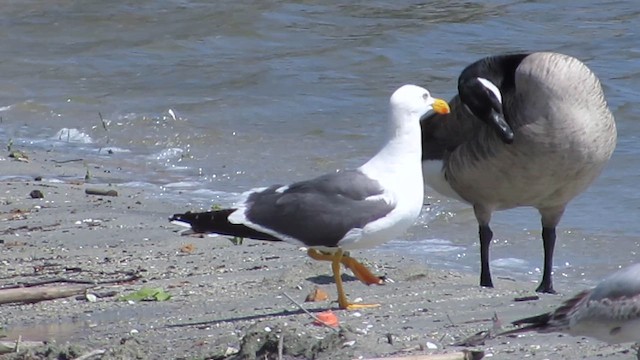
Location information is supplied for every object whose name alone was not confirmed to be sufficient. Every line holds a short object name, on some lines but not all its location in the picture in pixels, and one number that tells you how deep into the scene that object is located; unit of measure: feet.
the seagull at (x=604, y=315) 33.23
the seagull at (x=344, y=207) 43.11
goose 53.36
